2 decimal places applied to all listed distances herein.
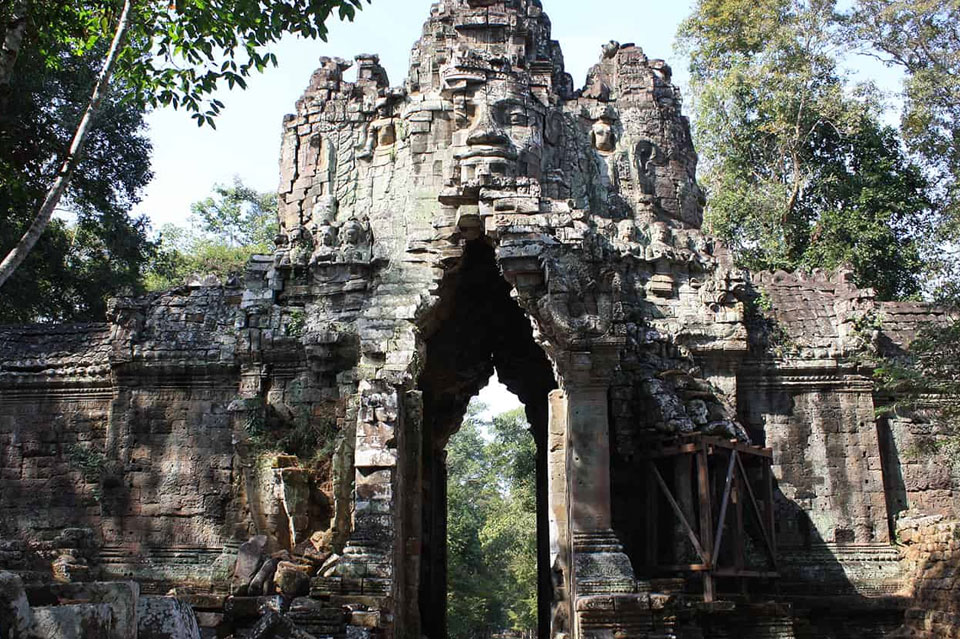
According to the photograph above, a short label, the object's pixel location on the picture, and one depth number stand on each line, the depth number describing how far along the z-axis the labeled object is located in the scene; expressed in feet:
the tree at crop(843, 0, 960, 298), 70.64
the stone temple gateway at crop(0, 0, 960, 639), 36.81
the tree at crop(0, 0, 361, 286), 31.37
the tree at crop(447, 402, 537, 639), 86.22
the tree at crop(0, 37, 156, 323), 64.23
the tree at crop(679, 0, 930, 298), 71.05
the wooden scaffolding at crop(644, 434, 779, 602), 37.42
